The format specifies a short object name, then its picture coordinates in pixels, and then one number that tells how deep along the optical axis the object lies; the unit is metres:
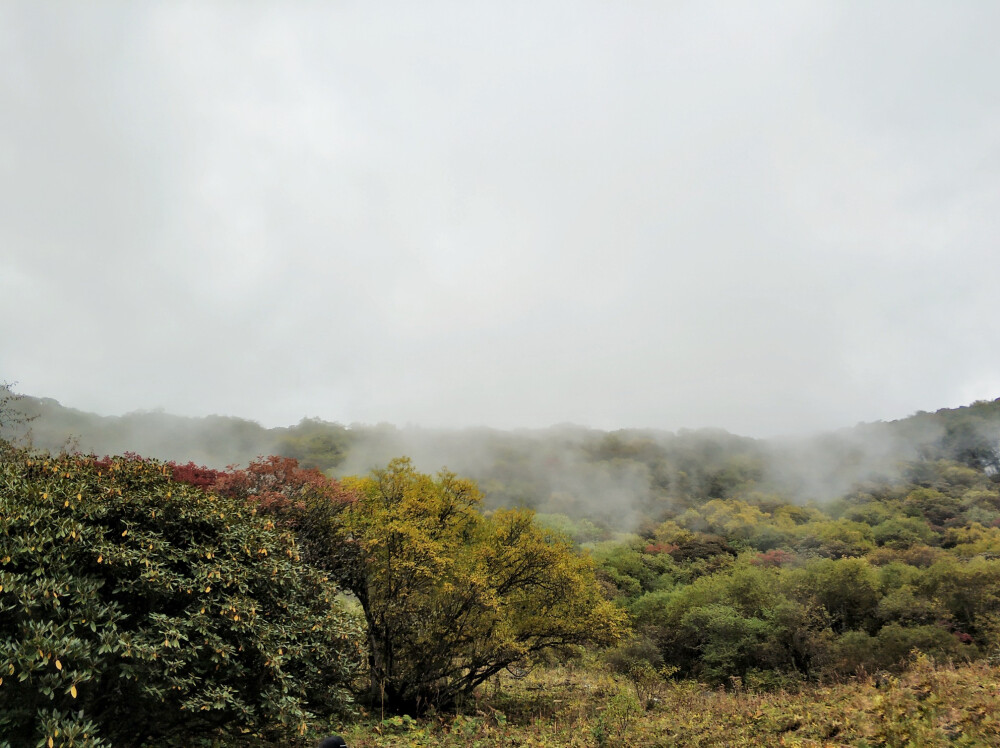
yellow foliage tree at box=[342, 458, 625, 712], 16.30
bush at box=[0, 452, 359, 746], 6.67
